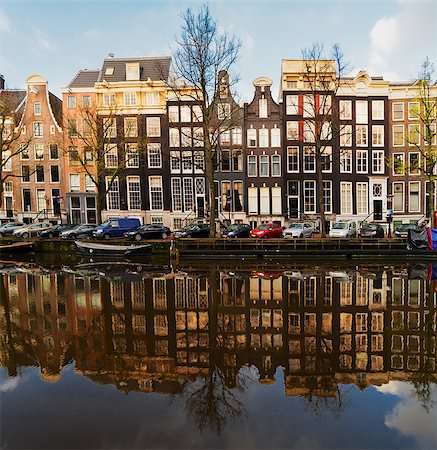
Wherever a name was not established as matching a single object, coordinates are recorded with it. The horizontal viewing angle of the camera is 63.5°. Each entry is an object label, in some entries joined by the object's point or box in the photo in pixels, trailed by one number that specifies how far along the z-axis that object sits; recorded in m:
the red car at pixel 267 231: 32.84
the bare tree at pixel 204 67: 29.61
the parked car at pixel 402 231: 32.38
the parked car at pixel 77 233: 34.28
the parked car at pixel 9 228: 38.75
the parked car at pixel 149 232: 32.56
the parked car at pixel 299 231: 32.78
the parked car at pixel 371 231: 32.25
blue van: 32.88
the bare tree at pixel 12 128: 43.69
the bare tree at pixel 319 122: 39.28
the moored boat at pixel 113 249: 28.59
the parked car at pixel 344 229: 31.83
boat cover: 27.23
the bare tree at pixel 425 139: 33.03
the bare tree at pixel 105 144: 39.22
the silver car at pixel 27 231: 37.19
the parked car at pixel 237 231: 32.88
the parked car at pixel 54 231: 37.00
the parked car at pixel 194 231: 33.12
